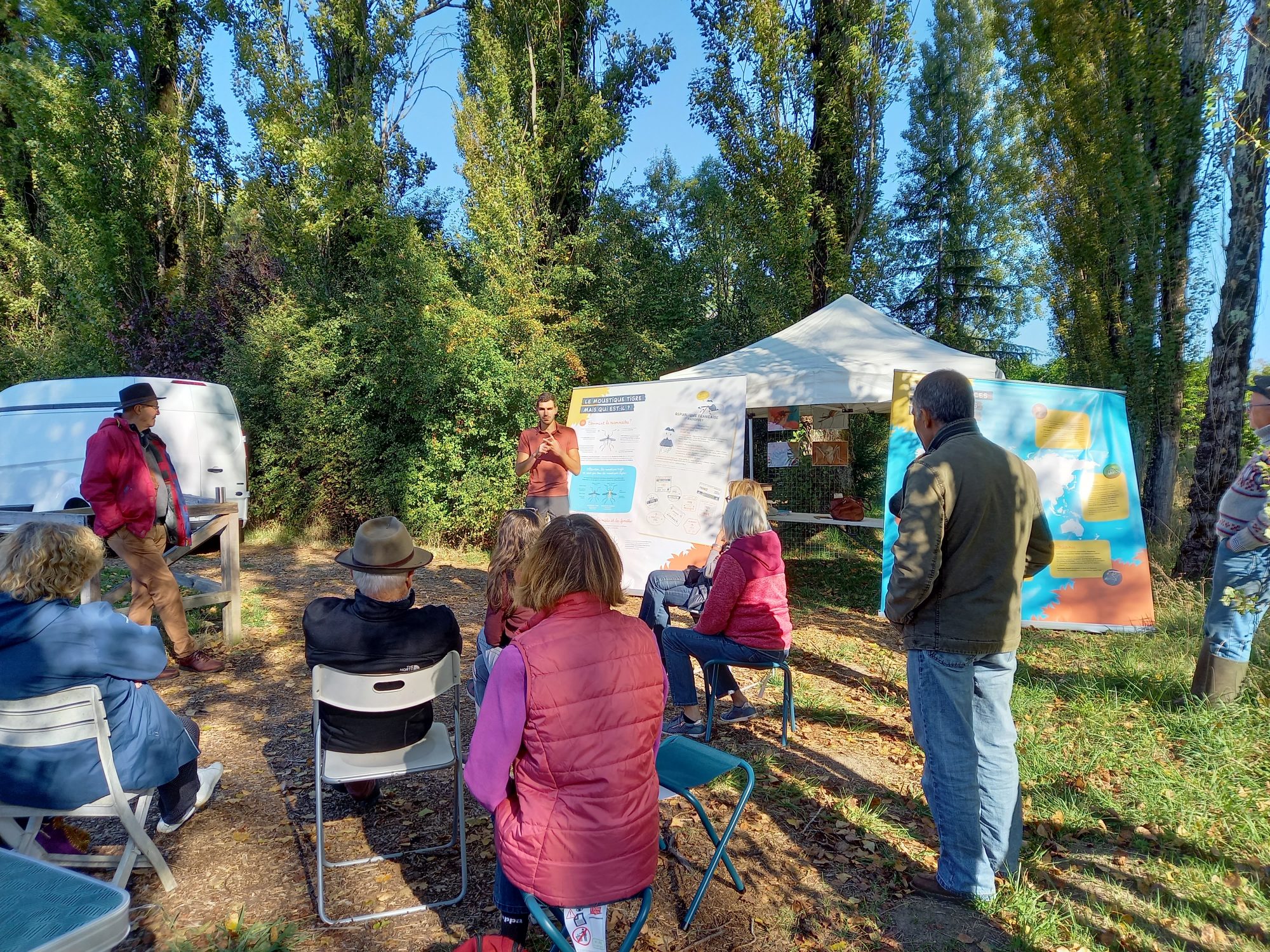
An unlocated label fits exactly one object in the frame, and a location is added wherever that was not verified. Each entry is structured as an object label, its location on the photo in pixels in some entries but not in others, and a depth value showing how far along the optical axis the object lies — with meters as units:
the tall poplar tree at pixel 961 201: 18.19
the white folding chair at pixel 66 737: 2.31
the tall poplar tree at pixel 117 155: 12.91
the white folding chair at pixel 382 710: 2.61
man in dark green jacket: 2.51
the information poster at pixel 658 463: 6.71
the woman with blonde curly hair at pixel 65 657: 2.35
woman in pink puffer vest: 1.85
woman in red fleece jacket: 3.87
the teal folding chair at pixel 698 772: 2.55
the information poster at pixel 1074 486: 6.08
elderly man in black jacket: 2.71
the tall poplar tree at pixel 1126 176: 7.06
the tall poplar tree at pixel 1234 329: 5.78
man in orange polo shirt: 6.31
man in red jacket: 4.50
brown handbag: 7.69
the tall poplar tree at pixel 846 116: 10.25
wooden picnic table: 5.18
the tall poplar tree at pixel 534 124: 11.87
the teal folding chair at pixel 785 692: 3.96
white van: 6.48
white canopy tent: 7.44
